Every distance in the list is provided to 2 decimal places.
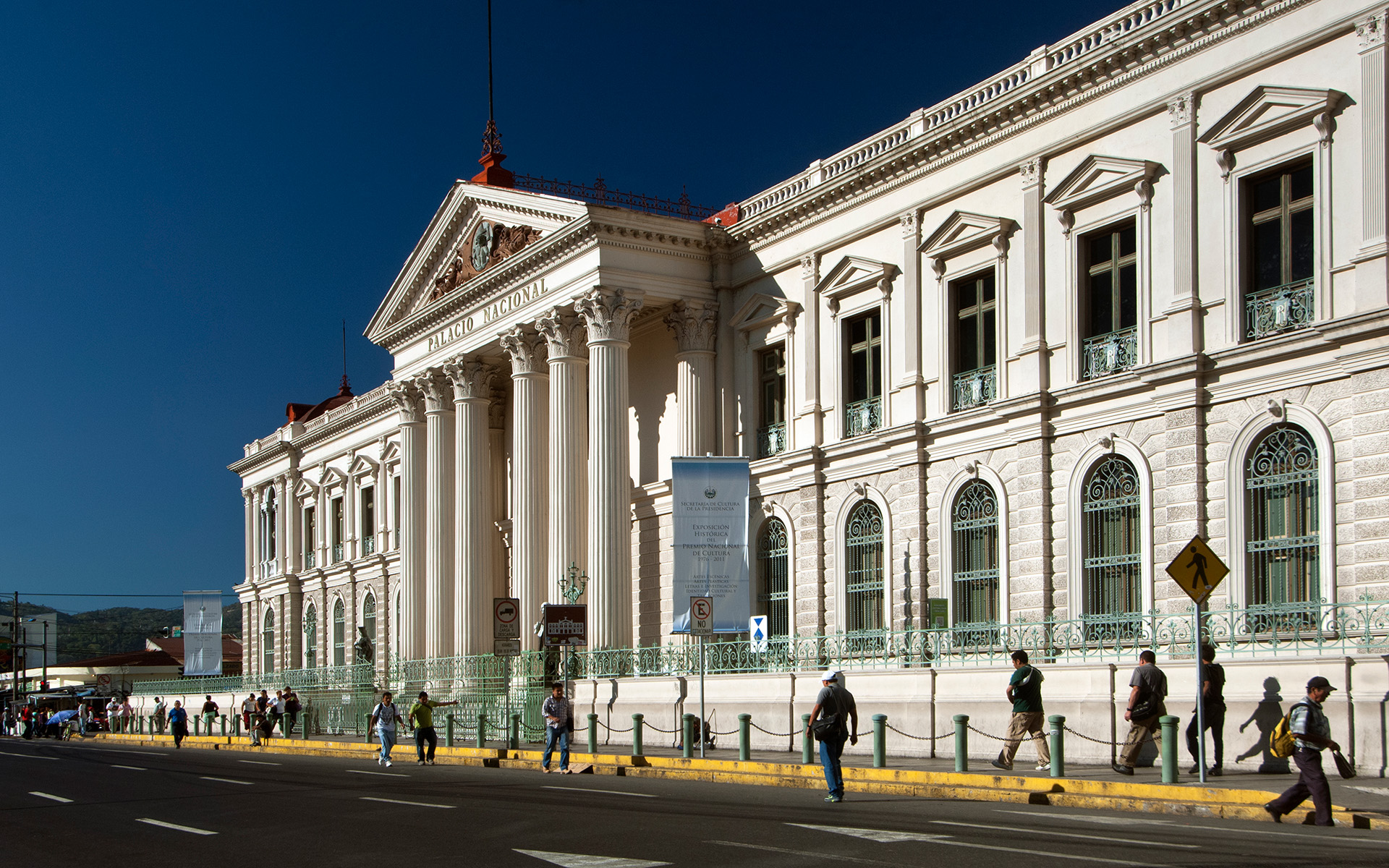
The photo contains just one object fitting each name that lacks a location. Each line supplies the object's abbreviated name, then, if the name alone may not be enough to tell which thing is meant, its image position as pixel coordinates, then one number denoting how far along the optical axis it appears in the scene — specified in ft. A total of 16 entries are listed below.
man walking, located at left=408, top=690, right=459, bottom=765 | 93.20
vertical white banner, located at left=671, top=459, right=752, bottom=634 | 94.32
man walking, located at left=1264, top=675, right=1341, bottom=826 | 44.16
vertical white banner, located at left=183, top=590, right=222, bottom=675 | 201.05
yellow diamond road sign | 55.36
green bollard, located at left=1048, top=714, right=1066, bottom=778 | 56.29
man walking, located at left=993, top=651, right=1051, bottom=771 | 62.90
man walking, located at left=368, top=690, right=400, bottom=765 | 93.50
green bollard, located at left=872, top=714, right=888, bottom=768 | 66.23
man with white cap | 55.98
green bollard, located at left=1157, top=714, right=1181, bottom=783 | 54.24
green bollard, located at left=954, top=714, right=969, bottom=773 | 63.05
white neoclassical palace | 72.28
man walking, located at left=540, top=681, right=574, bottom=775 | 79.10
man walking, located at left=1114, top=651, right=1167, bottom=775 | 59.36
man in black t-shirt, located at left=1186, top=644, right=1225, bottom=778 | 59.47
